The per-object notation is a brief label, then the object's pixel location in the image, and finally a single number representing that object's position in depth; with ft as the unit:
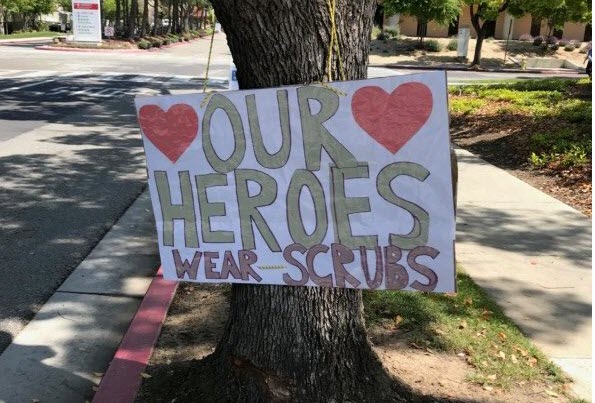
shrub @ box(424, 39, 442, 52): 138.21
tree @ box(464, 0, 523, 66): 101.96
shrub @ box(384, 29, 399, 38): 152.35
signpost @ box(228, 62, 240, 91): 22.77
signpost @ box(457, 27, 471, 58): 123.44
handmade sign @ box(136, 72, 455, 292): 6.70
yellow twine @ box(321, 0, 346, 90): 7.02
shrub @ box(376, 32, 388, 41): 147.39
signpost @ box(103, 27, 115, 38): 134.51
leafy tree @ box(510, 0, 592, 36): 48.58
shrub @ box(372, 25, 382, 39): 152.97
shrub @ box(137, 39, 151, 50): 127.85
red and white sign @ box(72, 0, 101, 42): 119.24
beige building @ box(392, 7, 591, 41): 165.17
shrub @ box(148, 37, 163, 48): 138.62
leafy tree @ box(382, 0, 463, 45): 121.60
